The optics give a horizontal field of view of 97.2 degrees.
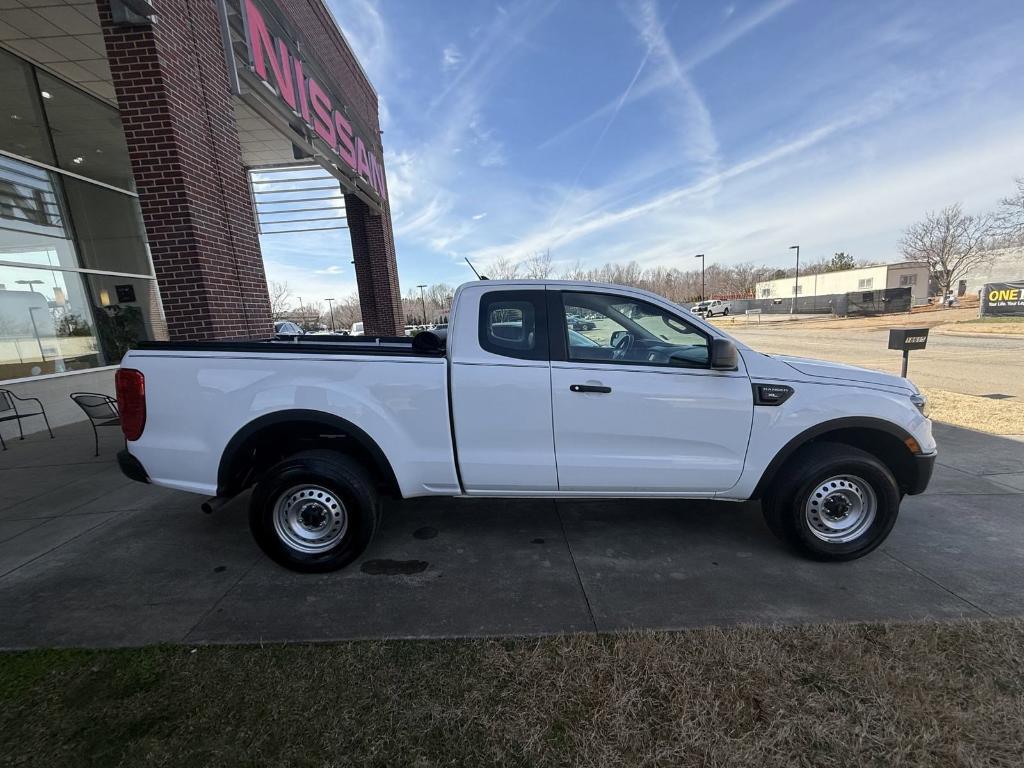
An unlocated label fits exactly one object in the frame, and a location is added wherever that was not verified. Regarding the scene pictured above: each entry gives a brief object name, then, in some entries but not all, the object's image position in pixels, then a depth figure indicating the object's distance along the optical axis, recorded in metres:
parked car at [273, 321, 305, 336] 16.59
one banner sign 24.55
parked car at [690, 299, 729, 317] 55.09
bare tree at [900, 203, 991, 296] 45.31
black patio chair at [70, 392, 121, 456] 6.14
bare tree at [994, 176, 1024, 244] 29.49
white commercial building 50.78
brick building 5.05
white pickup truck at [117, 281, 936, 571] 3.03
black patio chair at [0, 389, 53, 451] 7.04
